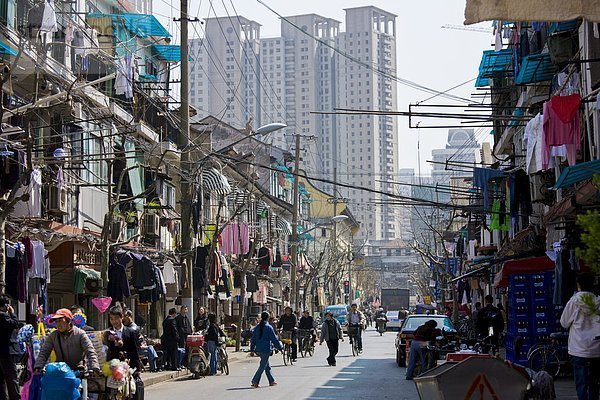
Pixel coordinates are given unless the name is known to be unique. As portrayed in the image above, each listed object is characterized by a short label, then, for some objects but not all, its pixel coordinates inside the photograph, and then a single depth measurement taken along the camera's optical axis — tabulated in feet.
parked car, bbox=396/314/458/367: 105.50
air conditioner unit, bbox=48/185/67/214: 98.89
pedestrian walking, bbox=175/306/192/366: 104.68
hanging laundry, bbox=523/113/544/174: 77.77
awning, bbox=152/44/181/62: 157.48
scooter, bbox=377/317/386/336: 253.44
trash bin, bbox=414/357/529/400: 37.45
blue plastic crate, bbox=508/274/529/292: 89.20
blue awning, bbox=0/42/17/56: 86.99
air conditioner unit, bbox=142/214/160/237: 136.36
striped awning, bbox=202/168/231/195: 152.78
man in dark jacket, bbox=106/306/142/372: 52.67
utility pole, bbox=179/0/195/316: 106.22
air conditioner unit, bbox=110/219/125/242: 111.46
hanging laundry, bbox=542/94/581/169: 73.41
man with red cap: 46.88
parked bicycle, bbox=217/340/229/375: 101.55
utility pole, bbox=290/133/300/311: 200.36
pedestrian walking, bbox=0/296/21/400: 57.82
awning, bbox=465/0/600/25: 22.85
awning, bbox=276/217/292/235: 252.73
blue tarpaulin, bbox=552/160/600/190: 60.95
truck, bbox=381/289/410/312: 370.12
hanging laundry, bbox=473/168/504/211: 114.11
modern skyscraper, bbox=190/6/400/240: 631.97
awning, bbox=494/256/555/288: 92.22
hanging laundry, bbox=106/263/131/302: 106.73
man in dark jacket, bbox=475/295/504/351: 111.04
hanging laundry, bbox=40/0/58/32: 85.46
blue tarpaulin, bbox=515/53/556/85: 90.57
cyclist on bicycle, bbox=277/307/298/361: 123.79
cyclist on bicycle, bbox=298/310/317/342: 138.92
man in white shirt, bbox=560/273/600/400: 48.62
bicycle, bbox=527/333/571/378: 78.74
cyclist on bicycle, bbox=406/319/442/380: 84.79
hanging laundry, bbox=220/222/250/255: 182.60
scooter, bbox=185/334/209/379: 96.43
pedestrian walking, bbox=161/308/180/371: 101.81
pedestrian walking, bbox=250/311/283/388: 84.89
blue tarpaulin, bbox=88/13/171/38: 132.98
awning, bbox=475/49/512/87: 123.70
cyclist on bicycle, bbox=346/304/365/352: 139.64
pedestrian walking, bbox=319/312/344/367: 114.42
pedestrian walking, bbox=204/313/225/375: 100.17
